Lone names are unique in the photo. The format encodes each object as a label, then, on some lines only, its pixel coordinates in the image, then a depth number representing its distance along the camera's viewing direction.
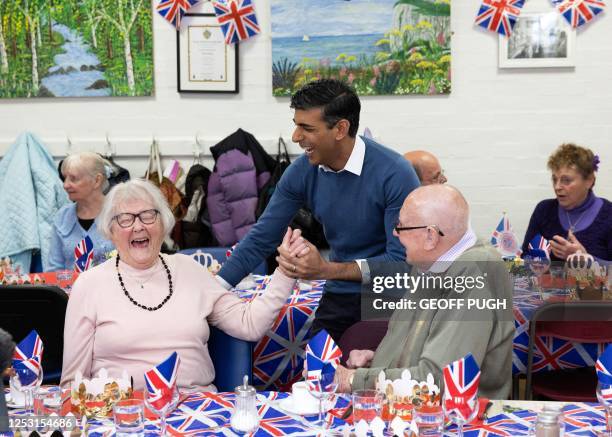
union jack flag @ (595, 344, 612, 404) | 2.10
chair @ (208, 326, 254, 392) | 2.95
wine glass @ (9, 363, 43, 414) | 2.30
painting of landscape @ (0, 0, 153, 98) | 5.90
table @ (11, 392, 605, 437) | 2.13
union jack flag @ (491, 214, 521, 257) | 4.77
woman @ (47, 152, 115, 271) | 4.65
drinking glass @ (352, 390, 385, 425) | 2.08
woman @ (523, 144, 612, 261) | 4.87
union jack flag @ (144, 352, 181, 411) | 2.11
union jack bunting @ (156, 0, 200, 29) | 5.86
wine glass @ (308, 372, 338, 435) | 2.18
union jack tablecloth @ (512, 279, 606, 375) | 3.57
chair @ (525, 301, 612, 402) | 3.31
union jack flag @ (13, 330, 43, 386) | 2.30
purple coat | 5.62
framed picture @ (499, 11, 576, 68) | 5.72
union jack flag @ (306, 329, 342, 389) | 2.22
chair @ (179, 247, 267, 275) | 4.60
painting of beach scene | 5.74
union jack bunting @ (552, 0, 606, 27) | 5.68
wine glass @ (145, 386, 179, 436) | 2.11
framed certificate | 5.90
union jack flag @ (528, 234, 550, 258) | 4.45
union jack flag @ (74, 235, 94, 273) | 4.09
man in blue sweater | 3.25
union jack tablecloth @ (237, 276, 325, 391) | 3.74
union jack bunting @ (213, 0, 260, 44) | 5.84
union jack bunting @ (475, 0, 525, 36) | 5.73
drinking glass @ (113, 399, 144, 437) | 2.04
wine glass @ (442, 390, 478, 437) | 2.05
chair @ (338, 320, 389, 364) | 3.00
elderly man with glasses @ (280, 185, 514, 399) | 2.38
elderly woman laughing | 2.79
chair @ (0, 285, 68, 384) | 3.42
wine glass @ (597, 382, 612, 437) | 2.04
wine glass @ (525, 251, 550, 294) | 4.17
